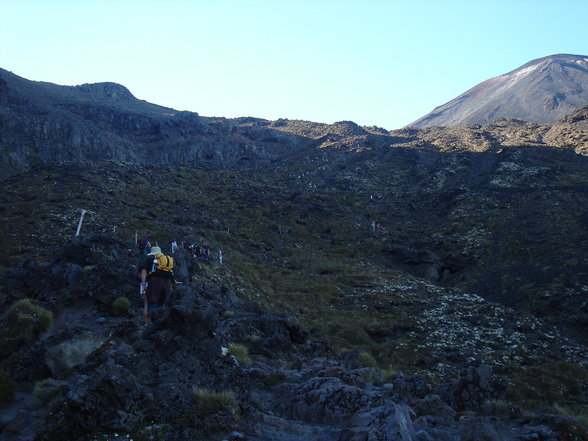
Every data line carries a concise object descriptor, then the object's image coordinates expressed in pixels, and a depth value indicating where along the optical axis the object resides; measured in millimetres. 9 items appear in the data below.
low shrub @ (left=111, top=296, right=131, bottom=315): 11953
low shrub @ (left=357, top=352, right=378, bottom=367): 12727
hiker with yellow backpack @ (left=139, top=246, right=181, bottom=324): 10727
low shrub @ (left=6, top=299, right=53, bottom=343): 9508
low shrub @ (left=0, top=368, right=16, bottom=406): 6645
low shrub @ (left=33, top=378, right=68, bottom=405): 6438
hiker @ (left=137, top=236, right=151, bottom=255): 13797
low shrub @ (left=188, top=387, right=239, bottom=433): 5926
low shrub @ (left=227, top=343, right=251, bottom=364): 9562
